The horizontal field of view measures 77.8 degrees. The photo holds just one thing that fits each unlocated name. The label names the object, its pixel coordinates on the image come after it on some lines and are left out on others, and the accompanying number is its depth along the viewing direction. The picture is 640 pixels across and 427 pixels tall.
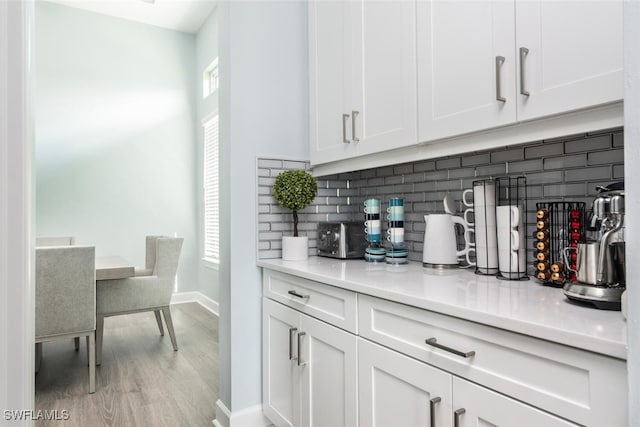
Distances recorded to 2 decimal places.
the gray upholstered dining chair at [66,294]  2.38
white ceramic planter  1.98
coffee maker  0.89
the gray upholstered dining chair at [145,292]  2.95
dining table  2.78
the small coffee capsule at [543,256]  1.26
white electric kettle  1.54
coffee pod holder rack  1.19
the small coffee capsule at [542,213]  1.27
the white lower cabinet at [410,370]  0.77
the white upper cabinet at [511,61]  0.98
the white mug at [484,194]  1.41
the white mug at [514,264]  1.30
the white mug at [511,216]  1.32
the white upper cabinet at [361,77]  1.53
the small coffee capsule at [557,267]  1.18
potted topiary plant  1.97
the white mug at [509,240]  1.31
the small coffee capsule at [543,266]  1.25
